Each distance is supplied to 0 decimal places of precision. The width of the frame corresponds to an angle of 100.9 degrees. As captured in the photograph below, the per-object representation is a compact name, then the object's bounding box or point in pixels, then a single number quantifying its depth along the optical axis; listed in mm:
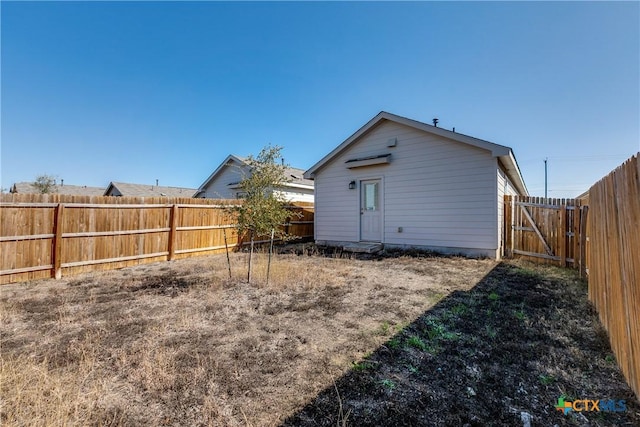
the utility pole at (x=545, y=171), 36312
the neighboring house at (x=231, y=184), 15933
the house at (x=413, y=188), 8078
